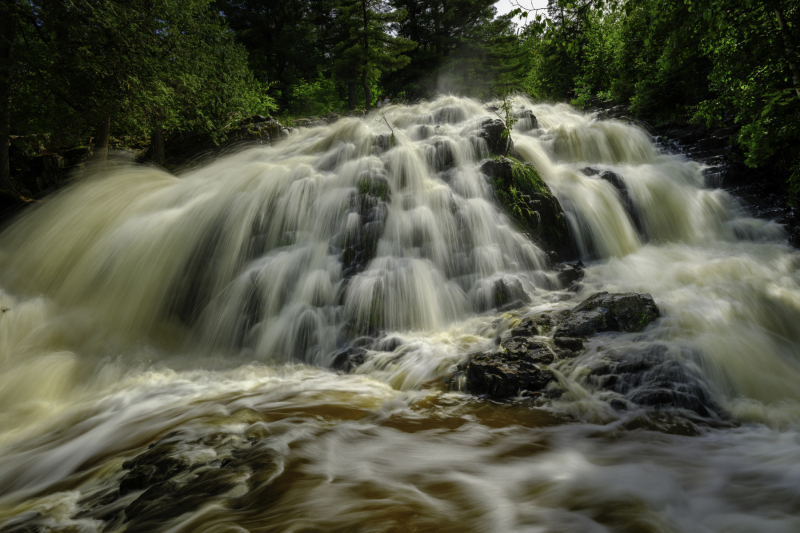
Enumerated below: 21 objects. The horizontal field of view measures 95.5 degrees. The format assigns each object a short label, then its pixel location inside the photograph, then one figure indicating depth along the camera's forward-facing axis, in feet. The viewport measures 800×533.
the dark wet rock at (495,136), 33.21
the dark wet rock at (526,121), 47.20
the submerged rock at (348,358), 17.76
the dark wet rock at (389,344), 18.65
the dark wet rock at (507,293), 21.99
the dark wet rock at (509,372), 13.58
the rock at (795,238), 26.78
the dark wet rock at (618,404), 12.01
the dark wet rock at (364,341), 19.16
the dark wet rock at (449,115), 46.07
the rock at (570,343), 15.43
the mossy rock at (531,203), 27.55
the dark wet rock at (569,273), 24.47
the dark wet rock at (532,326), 17.13
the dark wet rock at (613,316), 16.63
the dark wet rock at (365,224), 23.26
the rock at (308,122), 57.82
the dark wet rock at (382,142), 33.22
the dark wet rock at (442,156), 31.76
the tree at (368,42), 71.26
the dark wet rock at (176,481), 7.71
